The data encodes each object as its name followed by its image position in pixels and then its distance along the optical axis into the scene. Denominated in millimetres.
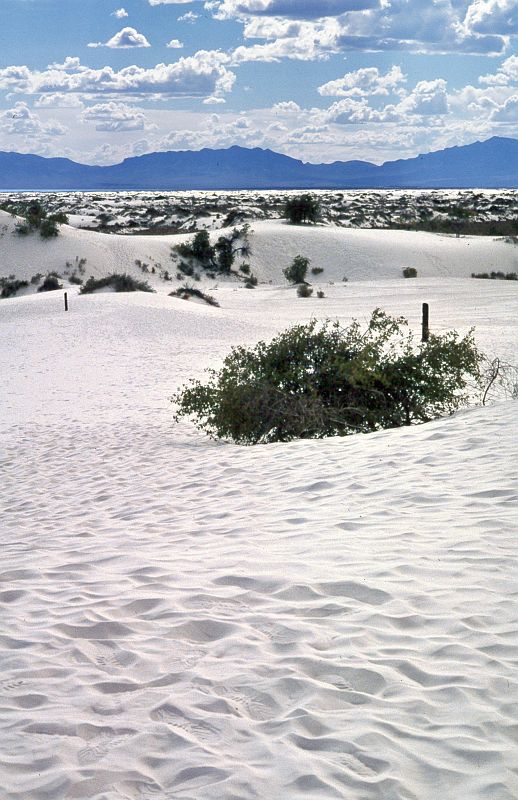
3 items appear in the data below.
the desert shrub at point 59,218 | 56969
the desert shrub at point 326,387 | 13320
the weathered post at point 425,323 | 21162
